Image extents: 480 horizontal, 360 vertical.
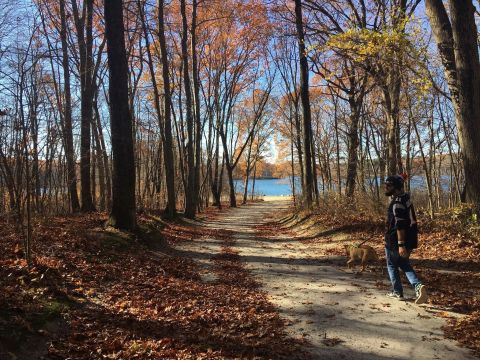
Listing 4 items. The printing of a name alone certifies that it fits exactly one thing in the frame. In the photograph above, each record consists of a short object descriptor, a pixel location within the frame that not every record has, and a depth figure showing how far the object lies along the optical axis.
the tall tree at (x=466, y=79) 9.15
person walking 5.86
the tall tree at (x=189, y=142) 20.50
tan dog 8.29
